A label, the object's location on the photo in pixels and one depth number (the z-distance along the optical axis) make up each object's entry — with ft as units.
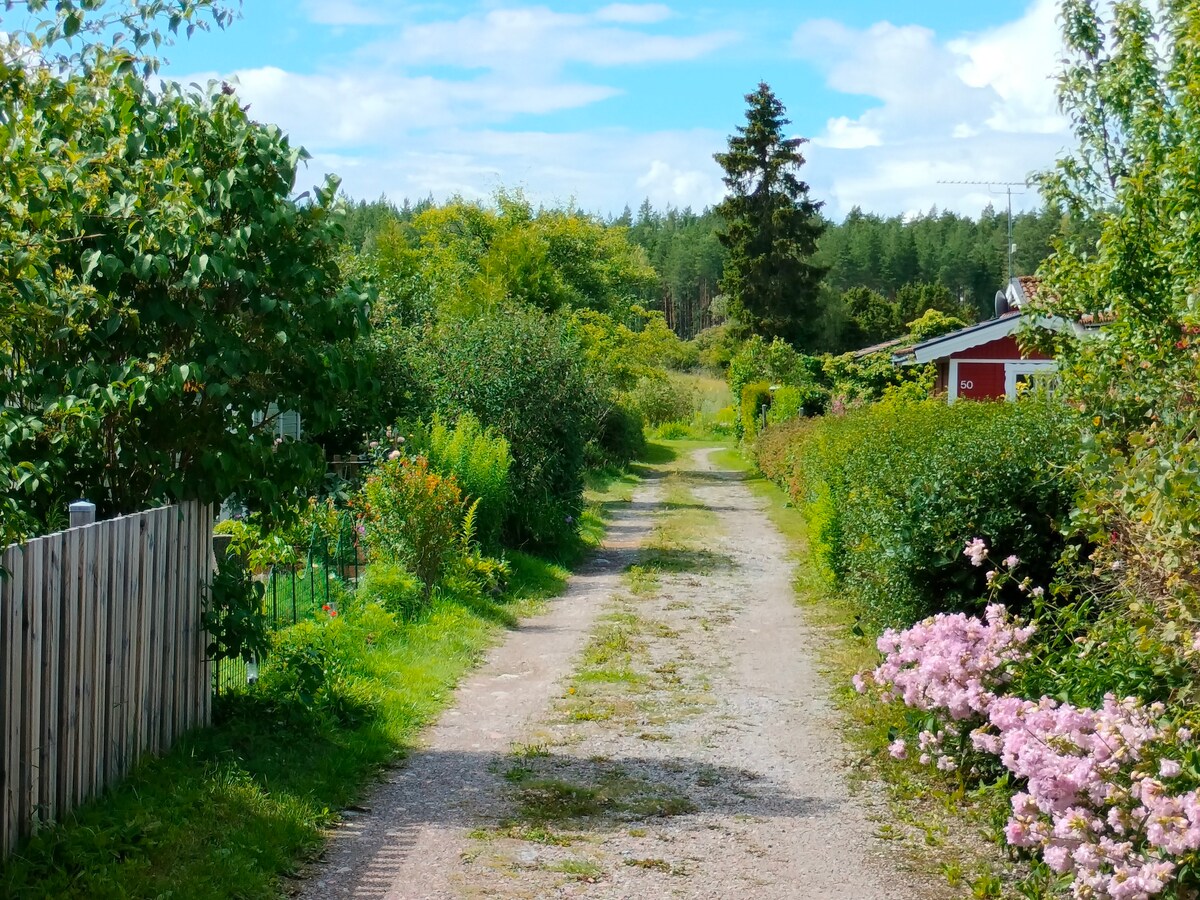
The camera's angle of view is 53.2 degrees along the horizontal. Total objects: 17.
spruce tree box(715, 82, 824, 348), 190.70
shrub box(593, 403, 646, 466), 123.65
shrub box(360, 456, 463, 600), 43.06
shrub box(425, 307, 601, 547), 59.67
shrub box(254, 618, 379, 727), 26.08
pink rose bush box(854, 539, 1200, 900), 15.14
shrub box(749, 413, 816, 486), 91.35
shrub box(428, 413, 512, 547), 50.52
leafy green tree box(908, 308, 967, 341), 165.78
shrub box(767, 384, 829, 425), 110.73
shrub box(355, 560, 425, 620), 40.14
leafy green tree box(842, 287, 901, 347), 243.40
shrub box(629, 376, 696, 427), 185.68
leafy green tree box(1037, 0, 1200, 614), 18.31
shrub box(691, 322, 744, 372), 199.31
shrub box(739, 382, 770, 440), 139.64
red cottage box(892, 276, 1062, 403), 95.50
